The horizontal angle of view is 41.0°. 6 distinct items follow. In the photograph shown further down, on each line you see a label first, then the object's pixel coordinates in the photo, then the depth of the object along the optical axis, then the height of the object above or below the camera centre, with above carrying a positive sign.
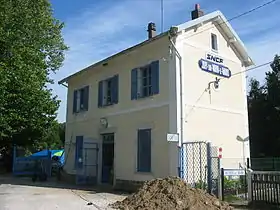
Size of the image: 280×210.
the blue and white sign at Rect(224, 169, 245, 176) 15.16 -0.46
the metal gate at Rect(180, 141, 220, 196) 14.90 -0.22
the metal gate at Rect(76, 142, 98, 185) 19.89 -0.40
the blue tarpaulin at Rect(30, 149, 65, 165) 28.19 +0.54
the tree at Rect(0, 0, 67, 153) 19.16 +4.98
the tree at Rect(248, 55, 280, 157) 29.17 +3.30
